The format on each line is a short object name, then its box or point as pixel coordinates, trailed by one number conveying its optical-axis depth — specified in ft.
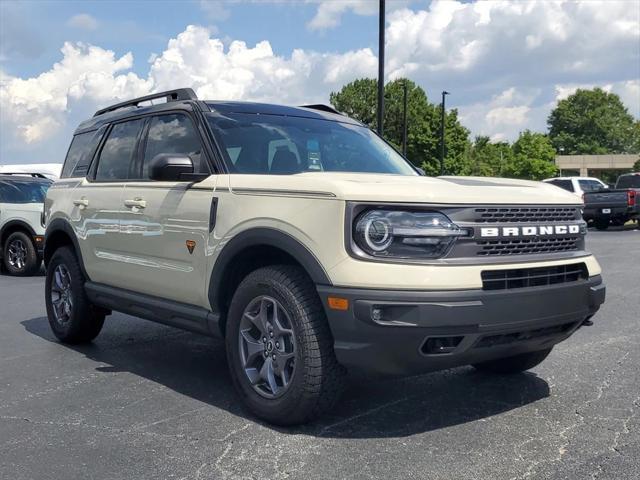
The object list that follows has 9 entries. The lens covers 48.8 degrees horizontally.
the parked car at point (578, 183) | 84.64
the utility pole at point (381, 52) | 56.03
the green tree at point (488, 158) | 254.88
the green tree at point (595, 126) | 380.99
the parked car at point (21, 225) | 38.50
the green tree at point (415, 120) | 198.70
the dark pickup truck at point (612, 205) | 72.84
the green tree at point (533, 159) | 251.19
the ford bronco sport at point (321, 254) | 11.23
